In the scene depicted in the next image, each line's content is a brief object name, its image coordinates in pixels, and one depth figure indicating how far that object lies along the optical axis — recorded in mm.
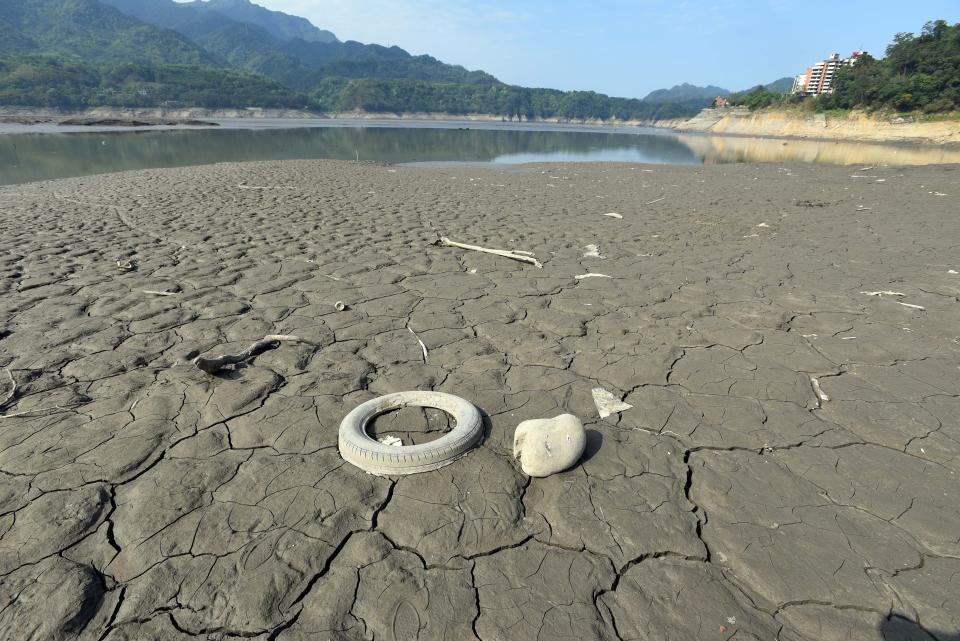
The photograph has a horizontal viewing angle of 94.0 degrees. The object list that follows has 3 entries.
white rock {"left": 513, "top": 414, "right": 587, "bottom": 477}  2305
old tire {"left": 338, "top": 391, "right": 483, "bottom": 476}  2316
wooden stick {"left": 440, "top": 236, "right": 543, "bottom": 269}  5802
